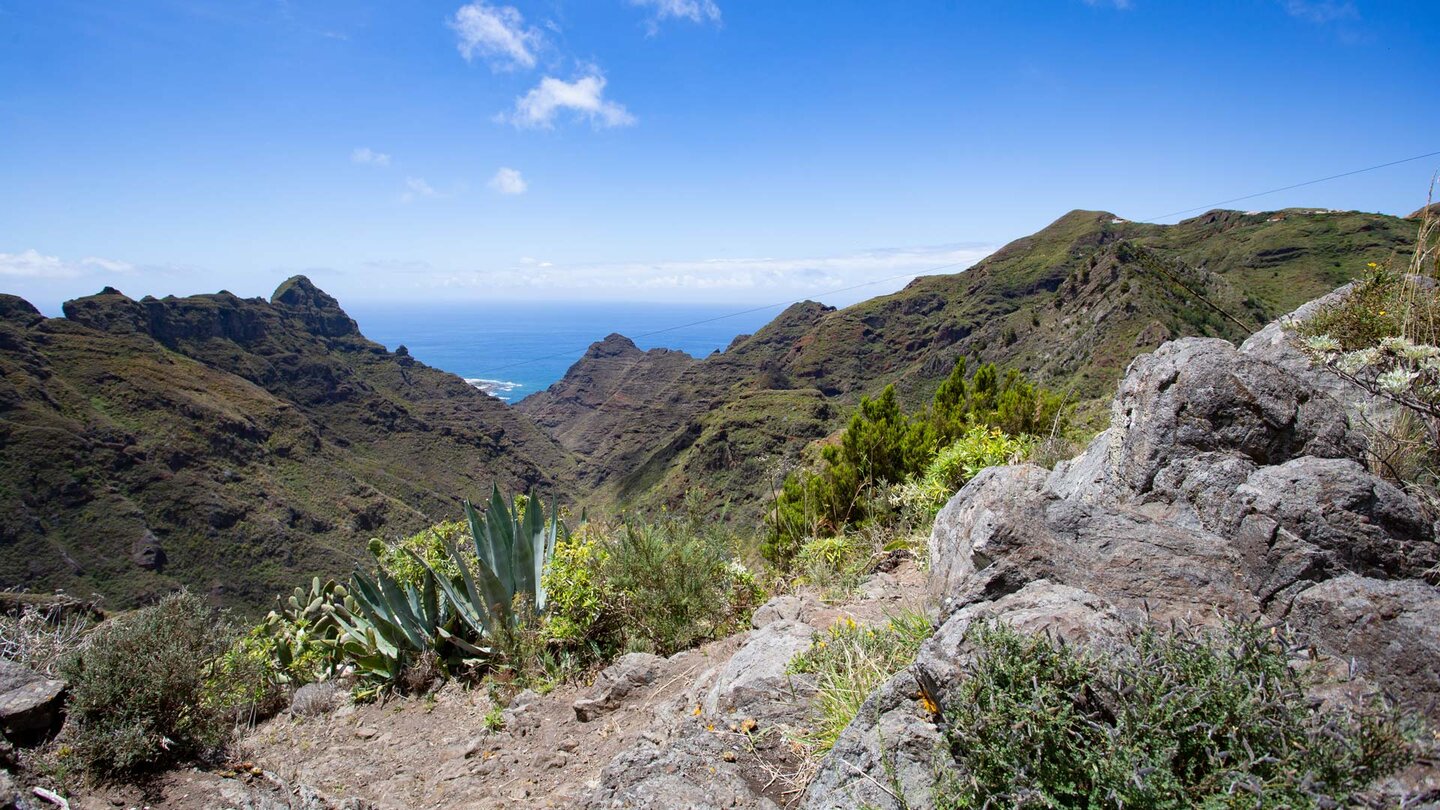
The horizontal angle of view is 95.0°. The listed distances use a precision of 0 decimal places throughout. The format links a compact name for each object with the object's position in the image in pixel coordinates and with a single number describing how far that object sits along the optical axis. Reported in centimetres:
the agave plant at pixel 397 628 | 555
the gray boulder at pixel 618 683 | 430
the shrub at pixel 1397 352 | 311
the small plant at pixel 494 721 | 444
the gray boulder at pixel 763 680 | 330
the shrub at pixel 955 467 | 653
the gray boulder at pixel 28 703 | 349
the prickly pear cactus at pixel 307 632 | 627
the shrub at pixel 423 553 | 673
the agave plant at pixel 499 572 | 557
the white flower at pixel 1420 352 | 317
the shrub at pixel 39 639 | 429
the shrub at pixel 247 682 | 438
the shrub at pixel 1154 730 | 163
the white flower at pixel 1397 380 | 295
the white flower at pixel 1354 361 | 343
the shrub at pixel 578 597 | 521
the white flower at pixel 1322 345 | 374
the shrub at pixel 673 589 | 518
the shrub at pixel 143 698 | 348
